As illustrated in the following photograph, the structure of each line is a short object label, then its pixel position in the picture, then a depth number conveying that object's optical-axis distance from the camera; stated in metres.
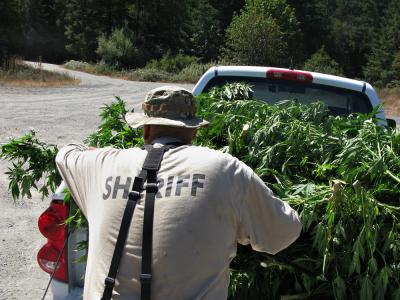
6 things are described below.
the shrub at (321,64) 60.95
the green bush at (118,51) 57.16
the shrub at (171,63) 53.72
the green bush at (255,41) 56.06
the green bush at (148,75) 46.18
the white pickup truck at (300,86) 5.16
